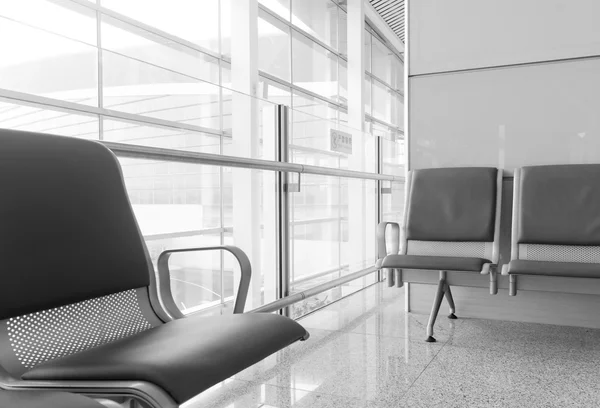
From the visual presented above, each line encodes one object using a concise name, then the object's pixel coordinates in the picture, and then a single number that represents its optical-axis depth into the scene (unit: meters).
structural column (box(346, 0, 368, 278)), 5.16
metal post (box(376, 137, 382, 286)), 5.31
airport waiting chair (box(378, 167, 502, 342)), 3.12
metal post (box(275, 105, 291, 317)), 3.29
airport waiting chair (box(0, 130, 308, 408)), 1.08
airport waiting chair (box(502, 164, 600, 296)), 2.93
